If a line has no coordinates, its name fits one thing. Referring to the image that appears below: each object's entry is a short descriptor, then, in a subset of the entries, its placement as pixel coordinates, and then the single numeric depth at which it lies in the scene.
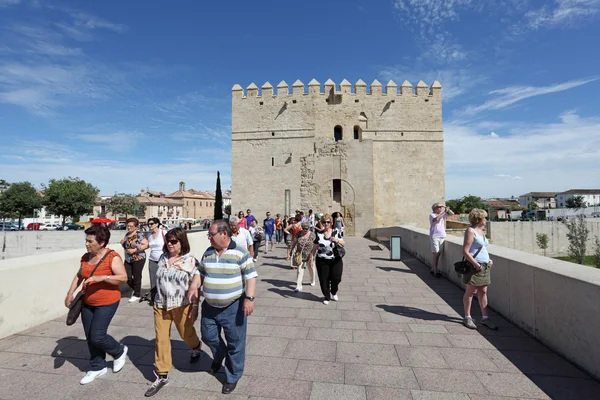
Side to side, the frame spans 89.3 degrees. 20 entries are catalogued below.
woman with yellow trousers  2.88
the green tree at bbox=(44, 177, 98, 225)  39.12
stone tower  23.50
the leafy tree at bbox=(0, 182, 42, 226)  37.81
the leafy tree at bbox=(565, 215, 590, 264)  18.42
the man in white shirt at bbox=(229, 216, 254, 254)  5.62
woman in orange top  2.96
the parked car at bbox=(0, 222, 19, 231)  35.86
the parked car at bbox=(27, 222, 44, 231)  39.82
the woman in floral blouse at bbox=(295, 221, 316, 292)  6.31
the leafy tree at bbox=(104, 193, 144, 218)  53.00
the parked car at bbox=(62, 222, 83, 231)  38.26
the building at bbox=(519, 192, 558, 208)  105.75
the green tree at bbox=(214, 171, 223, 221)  21.69
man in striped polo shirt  2.81
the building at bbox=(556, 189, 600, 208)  100.56
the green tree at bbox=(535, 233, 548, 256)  20.27
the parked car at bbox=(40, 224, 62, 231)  41.35
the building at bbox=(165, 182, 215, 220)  82.44
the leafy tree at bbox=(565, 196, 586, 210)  83.69
